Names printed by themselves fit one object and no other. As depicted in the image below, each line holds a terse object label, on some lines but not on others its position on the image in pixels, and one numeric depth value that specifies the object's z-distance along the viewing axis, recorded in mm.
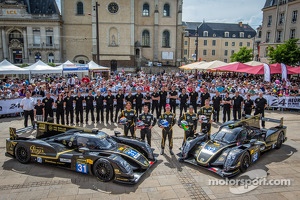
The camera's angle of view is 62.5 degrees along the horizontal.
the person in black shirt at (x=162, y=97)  14648
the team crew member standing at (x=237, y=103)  13641
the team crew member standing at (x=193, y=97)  14938
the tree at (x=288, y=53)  29062
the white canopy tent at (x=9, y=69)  18497
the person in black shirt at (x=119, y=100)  13688
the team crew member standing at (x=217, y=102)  13959
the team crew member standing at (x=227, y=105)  13672
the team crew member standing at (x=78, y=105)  13102
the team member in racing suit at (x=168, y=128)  9469
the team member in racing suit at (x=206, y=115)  10414
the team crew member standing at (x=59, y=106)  12688
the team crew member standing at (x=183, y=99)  14406
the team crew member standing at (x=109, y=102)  13478
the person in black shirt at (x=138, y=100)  14152
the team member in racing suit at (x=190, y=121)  9664
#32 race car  7555
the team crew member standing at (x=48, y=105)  12594
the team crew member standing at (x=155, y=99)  14375
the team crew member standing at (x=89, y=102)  13398
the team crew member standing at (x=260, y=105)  13041
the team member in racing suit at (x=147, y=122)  9609
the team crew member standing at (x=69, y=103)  12984
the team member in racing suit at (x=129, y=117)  10164
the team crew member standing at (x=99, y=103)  13352
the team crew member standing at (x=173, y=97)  14562
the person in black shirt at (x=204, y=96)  15113
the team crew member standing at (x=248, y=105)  13269
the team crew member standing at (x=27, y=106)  11922
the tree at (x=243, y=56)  41553
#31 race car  7035
